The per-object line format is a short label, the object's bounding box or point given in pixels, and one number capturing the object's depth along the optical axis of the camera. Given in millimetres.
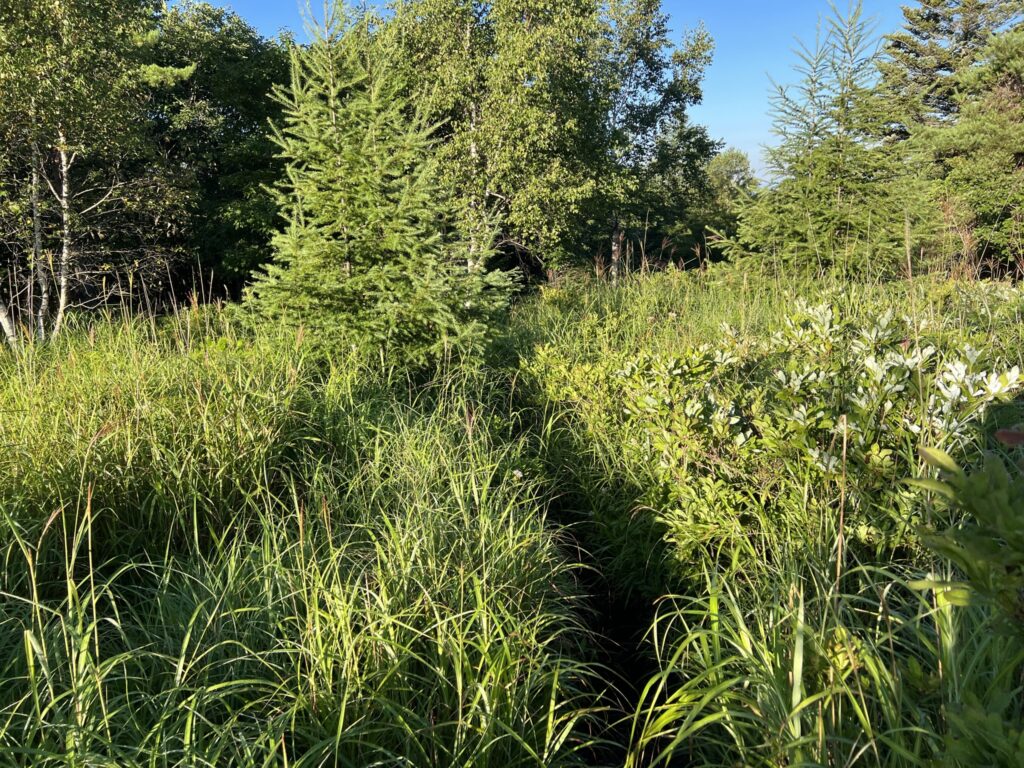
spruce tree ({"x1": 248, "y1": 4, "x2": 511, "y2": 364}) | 4746
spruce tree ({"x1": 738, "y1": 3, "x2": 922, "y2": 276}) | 6363
